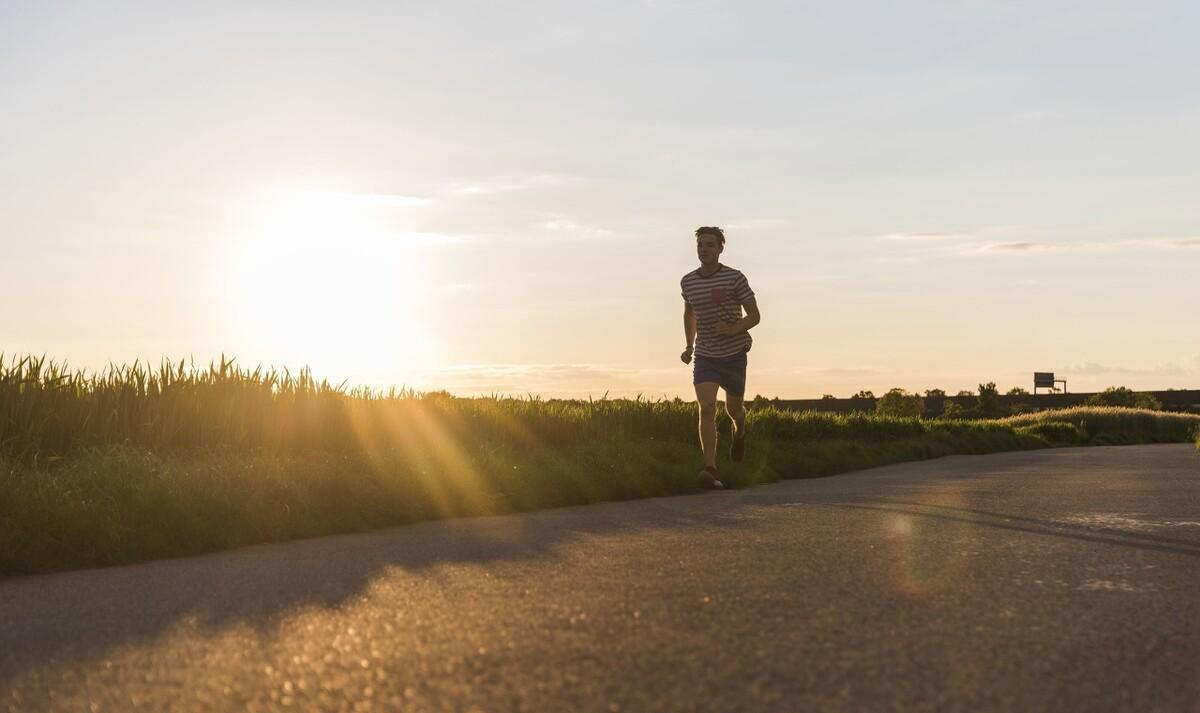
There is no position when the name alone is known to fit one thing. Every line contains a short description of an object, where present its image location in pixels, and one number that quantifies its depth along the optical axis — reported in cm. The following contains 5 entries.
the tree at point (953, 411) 7019
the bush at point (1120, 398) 8712
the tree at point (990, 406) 7394
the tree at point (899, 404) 6631
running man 1075
